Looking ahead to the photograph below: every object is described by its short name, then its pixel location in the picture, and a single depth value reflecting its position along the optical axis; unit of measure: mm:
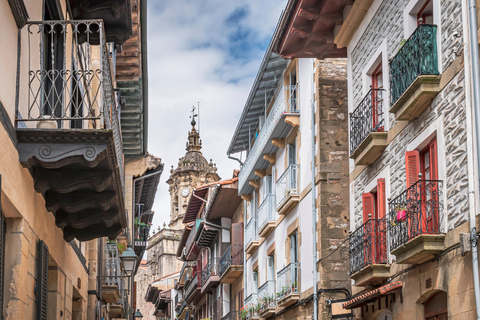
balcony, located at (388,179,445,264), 11164
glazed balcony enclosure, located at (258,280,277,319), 23766
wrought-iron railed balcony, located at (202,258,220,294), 37000
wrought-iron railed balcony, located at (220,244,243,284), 31922
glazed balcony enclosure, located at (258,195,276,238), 24906
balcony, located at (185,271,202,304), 42781
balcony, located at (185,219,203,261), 40106
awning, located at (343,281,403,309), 13078
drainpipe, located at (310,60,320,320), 19281
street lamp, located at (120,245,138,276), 21109
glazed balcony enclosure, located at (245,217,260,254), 27769
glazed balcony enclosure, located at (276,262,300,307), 21156
